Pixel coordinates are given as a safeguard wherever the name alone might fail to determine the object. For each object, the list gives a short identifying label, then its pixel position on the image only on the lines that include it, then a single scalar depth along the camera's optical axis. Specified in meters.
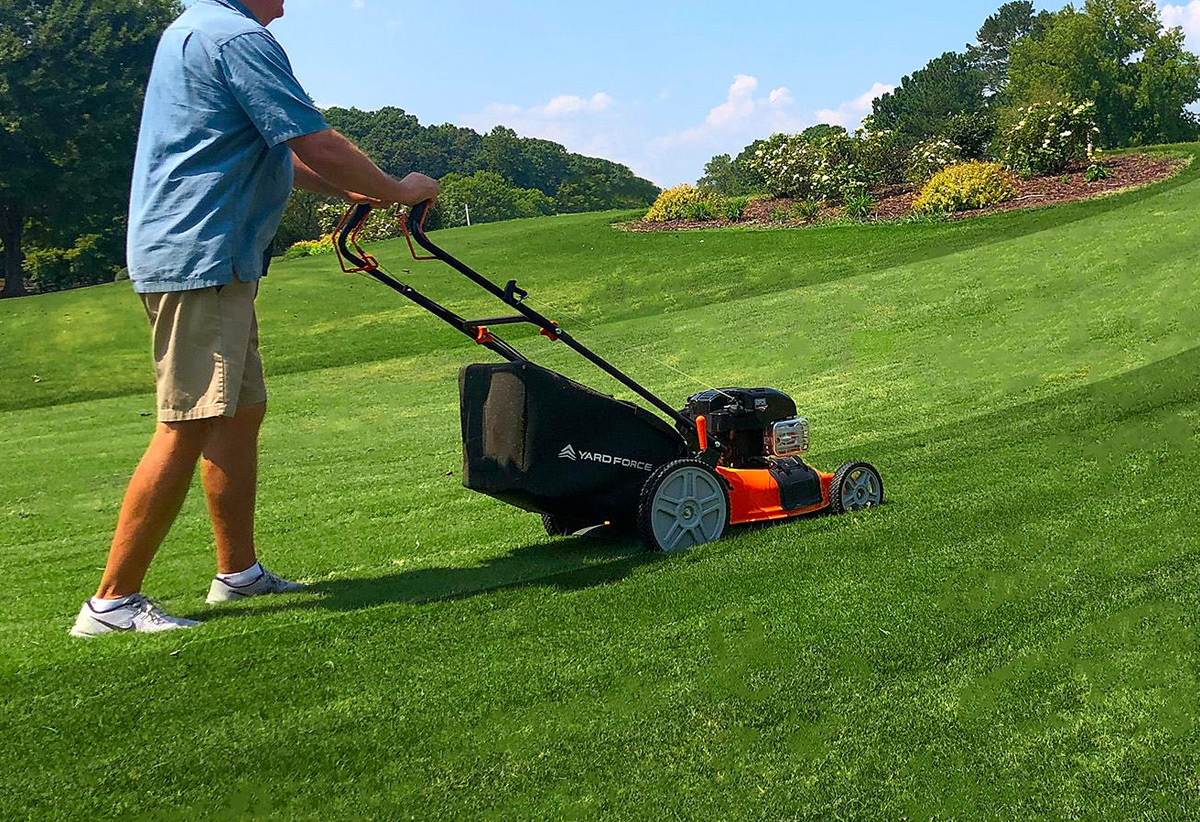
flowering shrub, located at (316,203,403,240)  34.28
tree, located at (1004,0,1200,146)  54.94
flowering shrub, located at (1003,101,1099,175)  19.73
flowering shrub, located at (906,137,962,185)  21.80
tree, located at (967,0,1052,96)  97.31
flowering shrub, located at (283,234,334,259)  30.05
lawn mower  3.87
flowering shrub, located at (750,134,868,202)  22.44
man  3.23
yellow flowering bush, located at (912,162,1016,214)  18.72
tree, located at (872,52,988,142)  75.12
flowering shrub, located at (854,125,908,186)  22.56
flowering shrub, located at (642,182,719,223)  24.34
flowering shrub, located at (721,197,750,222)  23.20
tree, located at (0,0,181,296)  31.28
